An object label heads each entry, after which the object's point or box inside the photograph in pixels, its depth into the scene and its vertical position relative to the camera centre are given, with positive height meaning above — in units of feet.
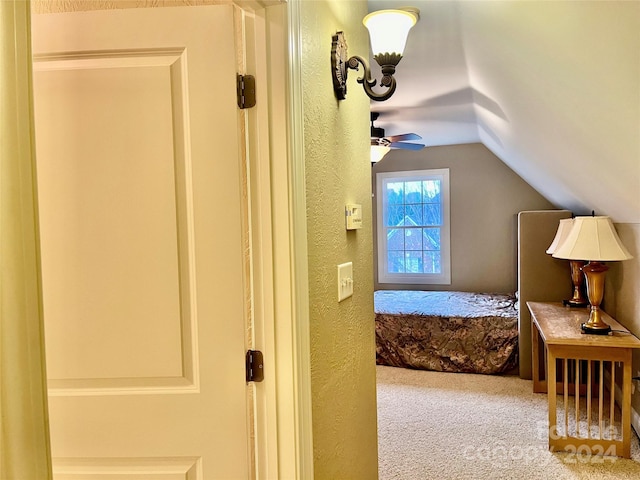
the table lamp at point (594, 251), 8.13 -0.69
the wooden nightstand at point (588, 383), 8.21 -3.47
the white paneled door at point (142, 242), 3.57 -0.12
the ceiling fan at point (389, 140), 11.66 +2.29
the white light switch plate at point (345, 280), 4.76 -0.67
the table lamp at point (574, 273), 11.01 -1.50
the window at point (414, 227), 18.47 -0.28
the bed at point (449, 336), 12.82 -3.62
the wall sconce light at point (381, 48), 4.67 +1.97
